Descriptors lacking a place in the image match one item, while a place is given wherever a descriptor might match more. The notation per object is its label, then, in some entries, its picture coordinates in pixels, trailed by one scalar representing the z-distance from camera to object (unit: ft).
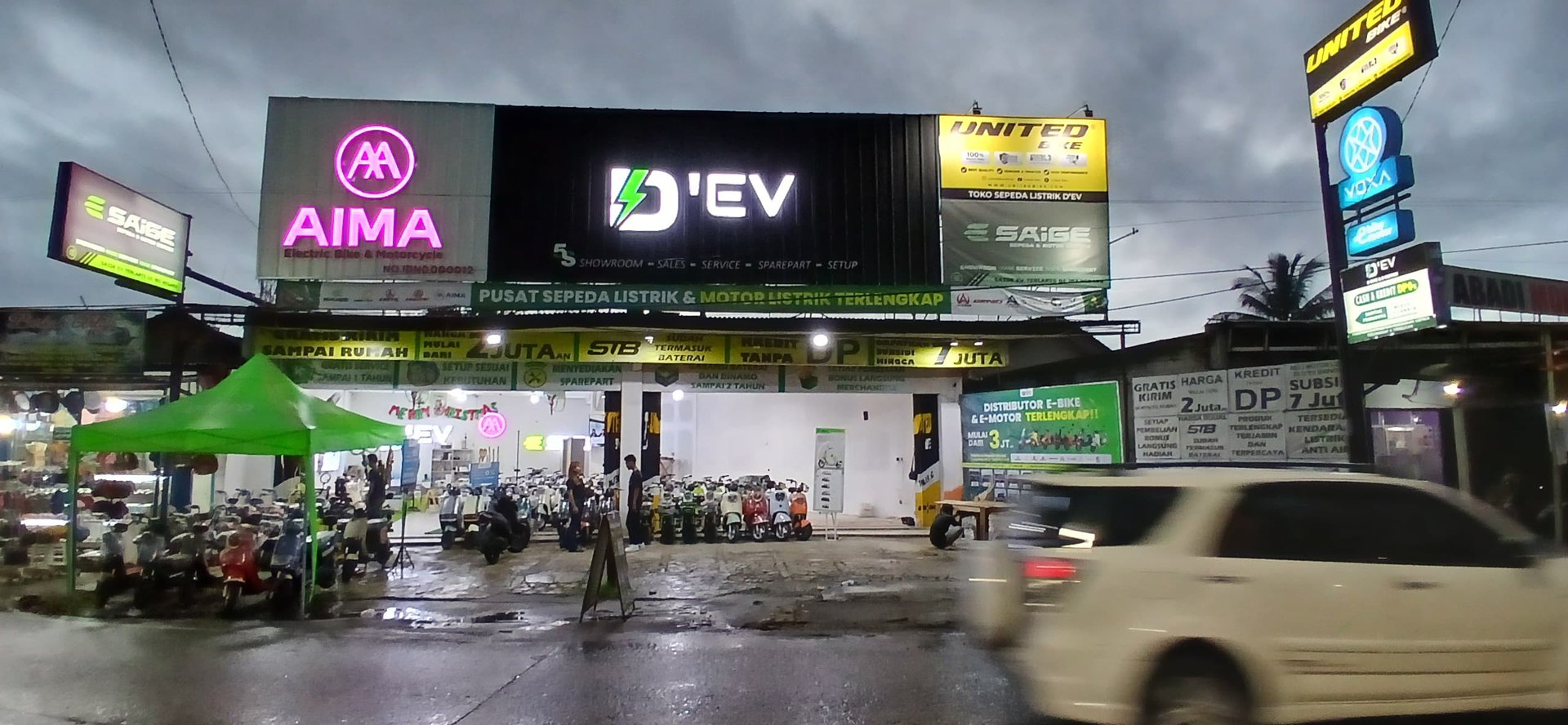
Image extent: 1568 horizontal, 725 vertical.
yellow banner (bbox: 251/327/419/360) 51.31
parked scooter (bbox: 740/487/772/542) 52.39
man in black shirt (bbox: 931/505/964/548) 49.16
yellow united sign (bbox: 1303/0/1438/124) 32.53
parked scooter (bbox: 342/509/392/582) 38.78
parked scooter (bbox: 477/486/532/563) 43.34
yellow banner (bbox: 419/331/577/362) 51.55
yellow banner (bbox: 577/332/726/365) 52.34
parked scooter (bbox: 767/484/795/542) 52.70
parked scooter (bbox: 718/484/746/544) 52.29
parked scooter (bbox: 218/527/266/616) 32.42
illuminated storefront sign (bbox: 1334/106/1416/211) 32.99
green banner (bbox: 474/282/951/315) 52.85
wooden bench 44.86
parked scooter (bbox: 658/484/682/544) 51.85
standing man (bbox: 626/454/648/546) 51.67
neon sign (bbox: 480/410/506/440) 58.13
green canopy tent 31.37
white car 14.92
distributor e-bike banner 45.83
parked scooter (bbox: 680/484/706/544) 51.70
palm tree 108.27
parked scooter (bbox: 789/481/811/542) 53.21
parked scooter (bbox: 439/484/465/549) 48.85
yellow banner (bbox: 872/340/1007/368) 54.08
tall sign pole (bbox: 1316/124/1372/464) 32.35
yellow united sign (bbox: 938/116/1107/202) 59.21
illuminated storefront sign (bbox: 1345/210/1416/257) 33.06
